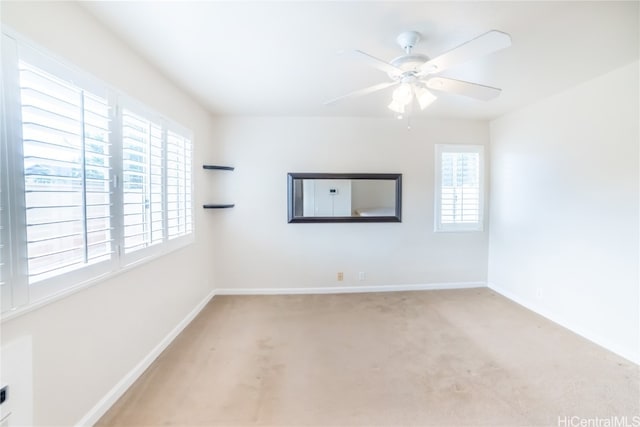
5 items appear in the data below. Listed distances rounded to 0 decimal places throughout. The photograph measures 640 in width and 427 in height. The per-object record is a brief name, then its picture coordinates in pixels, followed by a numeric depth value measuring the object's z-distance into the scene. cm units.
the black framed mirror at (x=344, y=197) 362
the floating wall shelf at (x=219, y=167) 327
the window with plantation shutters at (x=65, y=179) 113
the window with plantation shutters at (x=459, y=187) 379
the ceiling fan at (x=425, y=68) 134
